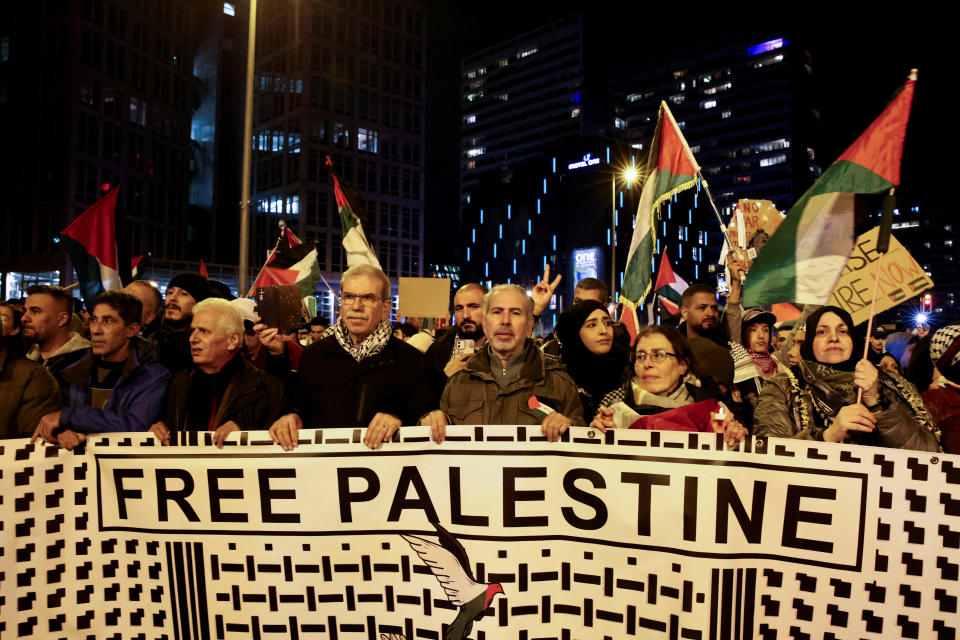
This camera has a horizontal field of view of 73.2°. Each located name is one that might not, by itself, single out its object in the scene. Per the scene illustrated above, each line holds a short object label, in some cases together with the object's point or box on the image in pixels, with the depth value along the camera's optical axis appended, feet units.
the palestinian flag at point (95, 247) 21.70
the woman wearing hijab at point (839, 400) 9.71
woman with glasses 10.48
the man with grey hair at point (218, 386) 11.62
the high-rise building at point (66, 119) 176.76
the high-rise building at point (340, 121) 243.19
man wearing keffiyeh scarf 11.66
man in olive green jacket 11.39
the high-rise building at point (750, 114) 404.16
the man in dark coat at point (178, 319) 15.31
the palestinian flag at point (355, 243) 26.27
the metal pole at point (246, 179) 38.99
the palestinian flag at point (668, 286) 34.81
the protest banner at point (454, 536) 9.20
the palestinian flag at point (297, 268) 29.30
